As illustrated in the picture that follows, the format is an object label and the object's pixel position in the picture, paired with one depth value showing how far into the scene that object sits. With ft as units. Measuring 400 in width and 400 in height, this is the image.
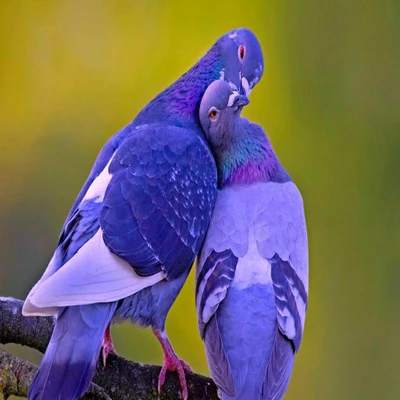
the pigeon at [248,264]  17.42
